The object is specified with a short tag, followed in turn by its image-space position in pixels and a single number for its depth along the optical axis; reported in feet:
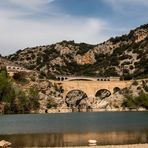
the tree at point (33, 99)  227.29
